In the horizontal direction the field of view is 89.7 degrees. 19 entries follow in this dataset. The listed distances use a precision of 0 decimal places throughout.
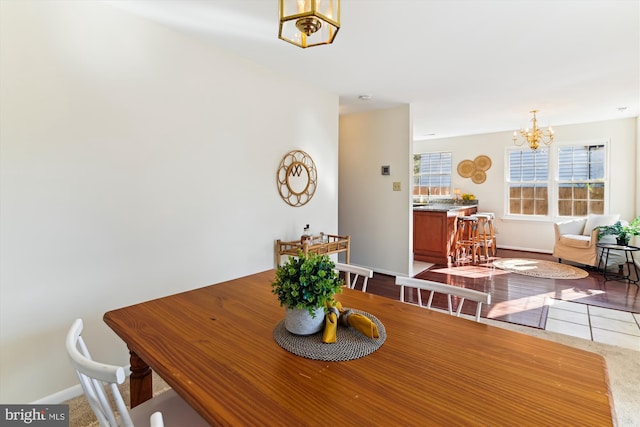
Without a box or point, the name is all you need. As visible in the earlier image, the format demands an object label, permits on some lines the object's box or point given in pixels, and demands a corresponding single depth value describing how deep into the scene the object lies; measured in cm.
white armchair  483
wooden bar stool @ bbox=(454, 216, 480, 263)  553
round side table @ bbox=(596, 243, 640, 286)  433
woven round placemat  104
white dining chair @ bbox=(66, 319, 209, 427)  83
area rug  463
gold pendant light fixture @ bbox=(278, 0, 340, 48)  123
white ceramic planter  115
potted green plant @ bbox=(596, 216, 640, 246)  450
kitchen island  536
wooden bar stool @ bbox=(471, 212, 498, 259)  562
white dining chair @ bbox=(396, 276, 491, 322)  144
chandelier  482
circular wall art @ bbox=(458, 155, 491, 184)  686
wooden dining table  77
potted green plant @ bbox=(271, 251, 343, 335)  110
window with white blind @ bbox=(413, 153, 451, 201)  750
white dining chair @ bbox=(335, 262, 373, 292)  181
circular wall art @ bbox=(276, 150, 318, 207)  327
